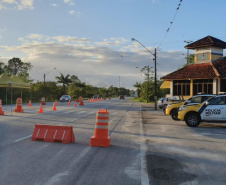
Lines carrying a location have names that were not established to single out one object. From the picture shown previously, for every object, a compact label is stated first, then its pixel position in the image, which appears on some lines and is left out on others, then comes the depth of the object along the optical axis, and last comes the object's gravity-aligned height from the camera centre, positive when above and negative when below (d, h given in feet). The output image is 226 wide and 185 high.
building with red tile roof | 77.11 +8.21
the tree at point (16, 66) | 217.59 +28.95
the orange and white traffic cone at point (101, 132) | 21.22 -3.86
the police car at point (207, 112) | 34.50 -3.00
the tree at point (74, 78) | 288.34 +22.28
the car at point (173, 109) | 46.48 -3.27
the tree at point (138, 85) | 278.87 +12.48
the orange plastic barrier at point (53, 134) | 22.58 -4.36
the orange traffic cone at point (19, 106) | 56.27 -3.27
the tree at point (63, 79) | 196.22 +14.14
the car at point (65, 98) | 133.01 -2.53
